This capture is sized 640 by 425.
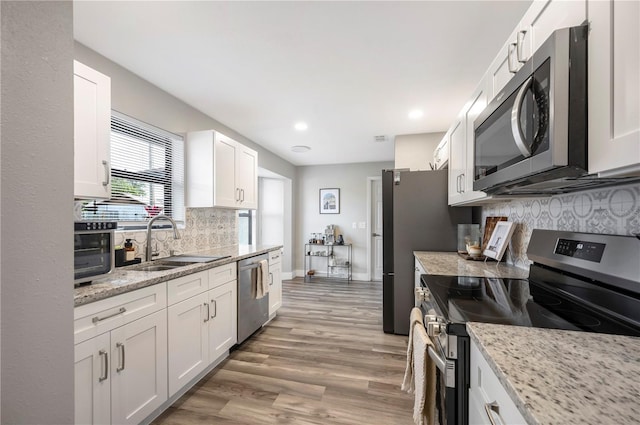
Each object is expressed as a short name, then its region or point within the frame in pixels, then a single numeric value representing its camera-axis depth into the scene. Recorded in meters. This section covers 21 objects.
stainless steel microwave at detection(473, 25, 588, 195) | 0.76
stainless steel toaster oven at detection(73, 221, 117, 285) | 1.34
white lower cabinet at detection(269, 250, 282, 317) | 3.18
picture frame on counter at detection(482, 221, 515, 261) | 1.89
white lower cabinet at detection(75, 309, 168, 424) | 1.24
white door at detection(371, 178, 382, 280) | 5.38
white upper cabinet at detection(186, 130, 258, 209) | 2.64
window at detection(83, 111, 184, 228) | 2.10
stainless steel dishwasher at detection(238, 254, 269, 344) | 2.53
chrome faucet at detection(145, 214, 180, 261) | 2.17
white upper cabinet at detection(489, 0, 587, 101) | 0.80
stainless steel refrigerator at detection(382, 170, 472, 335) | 2.80
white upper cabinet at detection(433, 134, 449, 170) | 2.70
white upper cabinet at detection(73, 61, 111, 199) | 1.45
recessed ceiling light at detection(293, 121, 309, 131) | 3.27
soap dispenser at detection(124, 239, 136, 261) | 2.03
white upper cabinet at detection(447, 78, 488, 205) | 1.64
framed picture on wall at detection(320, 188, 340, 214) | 5.61
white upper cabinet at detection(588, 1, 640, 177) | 0.60
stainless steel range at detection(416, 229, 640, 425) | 0.84
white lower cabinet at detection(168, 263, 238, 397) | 1.77
